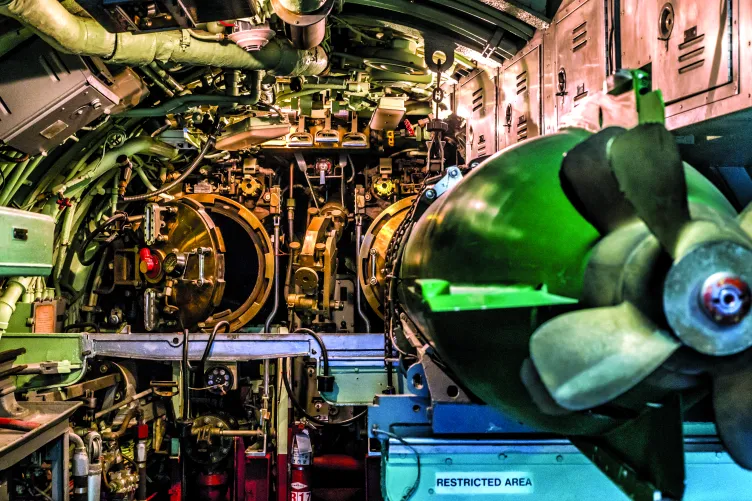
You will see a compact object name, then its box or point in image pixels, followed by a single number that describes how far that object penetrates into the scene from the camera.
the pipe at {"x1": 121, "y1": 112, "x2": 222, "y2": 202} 6.49
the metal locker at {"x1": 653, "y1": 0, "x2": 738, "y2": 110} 2.46
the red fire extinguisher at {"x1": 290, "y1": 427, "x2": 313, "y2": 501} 6.07
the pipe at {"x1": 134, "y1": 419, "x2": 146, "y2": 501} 5.88
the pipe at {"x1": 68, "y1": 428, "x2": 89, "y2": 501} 4.66
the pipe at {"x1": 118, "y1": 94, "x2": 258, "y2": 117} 5.43
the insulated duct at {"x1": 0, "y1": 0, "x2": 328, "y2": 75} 3.37
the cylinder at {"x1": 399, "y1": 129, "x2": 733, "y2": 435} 1.48
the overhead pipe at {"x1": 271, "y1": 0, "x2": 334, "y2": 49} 3.94
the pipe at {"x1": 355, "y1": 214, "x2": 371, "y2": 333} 6.89
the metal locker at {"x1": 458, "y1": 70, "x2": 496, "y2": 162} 5.32
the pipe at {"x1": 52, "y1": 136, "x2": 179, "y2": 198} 5.64
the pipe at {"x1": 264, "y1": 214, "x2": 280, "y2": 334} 6.88
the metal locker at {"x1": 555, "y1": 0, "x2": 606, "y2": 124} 3.36
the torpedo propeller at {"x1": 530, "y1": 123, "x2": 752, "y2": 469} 1.17
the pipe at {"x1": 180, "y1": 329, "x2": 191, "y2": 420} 5.38
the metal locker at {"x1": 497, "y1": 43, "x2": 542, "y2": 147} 4.31
